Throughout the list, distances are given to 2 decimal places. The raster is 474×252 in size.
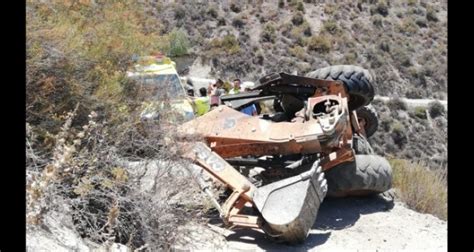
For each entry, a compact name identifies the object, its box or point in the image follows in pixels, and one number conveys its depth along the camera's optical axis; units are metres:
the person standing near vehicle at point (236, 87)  12.82
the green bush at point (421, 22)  38.97
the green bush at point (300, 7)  39.41
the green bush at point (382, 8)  39.94
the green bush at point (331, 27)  37.38
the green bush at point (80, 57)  5.62
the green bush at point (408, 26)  38.41
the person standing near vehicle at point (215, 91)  10.97
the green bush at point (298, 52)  34.31
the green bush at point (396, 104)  29.65
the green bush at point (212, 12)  36.84
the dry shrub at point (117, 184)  4.46
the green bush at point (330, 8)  39.56
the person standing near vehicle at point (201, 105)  10.60
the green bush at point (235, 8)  38.04
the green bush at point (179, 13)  35.44
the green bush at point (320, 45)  35.53
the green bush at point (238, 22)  36.66
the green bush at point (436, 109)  28.84
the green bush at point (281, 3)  39.71
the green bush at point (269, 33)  35.62
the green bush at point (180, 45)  25.57
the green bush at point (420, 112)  29.17
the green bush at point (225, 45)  33.04
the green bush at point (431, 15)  39.66
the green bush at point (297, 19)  38.10
